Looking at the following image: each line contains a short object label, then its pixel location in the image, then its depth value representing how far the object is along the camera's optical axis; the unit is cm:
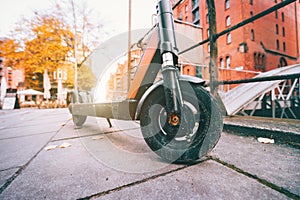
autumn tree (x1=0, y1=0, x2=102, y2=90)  989
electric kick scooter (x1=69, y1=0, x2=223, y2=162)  84
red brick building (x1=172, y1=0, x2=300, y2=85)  1138
